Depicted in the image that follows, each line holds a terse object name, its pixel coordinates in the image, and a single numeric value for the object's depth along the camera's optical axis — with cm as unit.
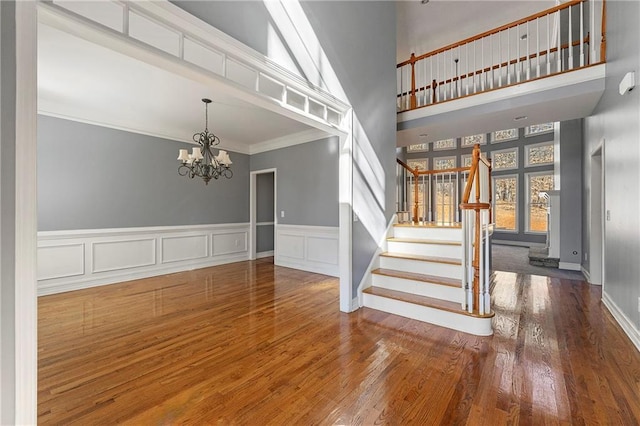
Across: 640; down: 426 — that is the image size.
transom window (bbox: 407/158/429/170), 1097
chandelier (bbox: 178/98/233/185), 423
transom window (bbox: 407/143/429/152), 1095
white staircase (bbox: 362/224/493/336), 291
